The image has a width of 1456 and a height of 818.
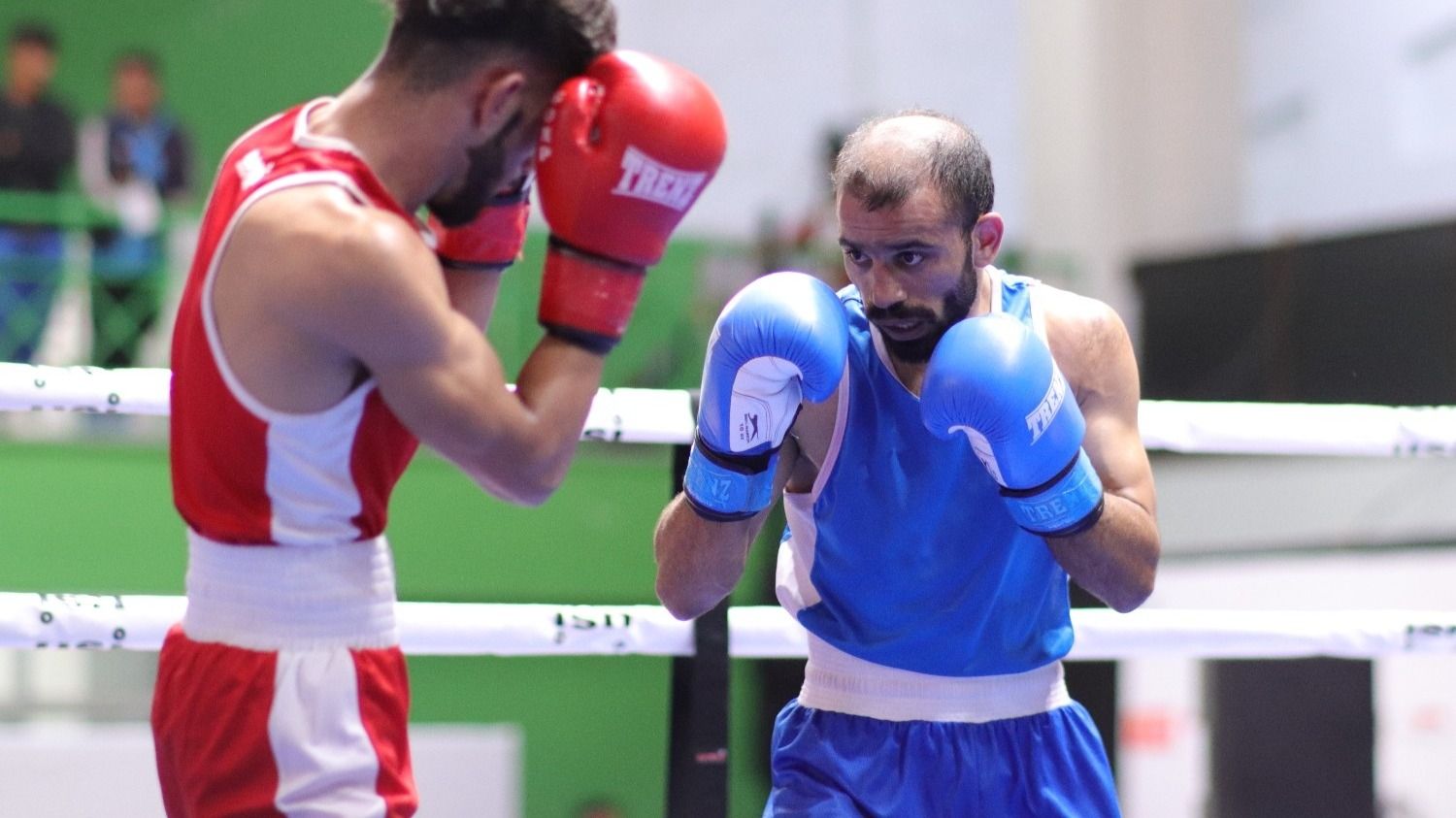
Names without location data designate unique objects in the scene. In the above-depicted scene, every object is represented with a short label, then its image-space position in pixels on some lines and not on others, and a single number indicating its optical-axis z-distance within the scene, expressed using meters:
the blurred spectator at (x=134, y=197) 12.61
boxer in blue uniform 4.00
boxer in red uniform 3.05
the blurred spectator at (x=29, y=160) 12.18
